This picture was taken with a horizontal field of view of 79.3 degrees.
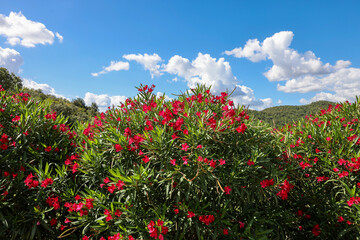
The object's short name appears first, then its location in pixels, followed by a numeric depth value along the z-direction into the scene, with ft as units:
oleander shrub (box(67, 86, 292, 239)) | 8.26
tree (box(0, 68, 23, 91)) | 84.90
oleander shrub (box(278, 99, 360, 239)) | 10.46
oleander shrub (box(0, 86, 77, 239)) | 9.49
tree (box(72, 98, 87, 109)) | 140.26
